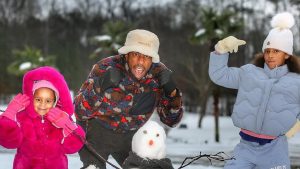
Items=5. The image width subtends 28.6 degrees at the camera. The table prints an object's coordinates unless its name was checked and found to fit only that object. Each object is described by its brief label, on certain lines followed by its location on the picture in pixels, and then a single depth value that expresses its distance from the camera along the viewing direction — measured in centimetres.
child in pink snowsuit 371
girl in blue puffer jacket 429
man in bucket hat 426
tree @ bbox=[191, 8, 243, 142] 2941
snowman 409
